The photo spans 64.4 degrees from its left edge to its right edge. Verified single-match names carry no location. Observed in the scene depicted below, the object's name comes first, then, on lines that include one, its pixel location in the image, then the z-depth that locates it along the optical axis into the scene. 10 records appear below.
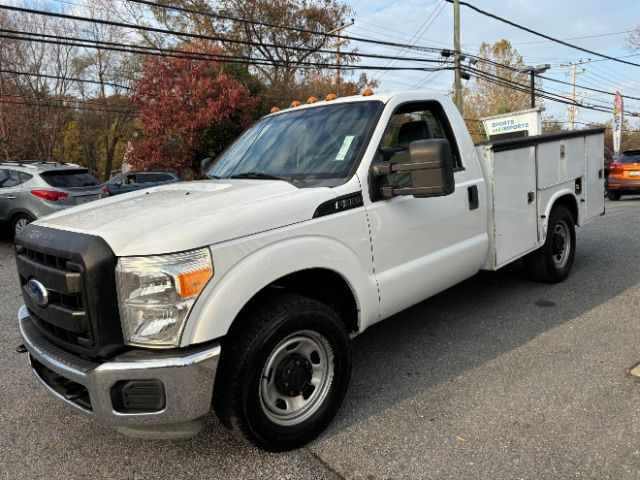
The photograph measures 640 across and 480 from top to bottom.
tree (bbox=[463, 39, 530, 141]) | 45.59
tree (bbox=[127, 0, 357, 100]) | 29.58
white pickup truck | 2.29
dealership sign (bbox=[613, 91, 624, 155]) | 27.85
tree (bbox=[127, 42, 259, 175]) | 22.06
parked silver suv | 9.84
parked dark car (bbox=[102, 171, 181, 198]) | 13.47
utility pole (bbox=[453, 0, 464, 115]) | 20.11
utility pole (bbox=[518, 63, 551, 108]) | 27.68
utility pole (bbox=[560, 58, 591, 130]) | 46.95
